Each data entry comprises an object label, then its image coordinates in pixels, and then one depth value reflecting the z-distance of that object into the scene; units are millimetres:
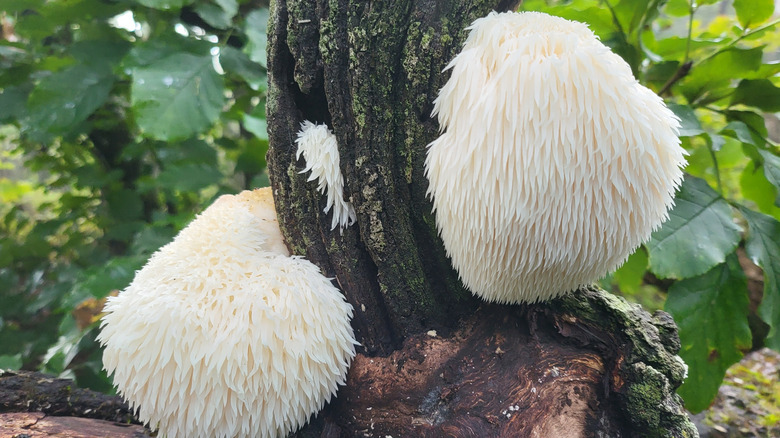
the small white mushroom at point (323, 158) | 374
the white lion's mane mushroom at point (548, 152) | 313
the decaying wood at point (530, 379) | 366
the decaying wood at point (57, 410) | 384
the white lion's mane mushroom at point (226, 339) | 352
